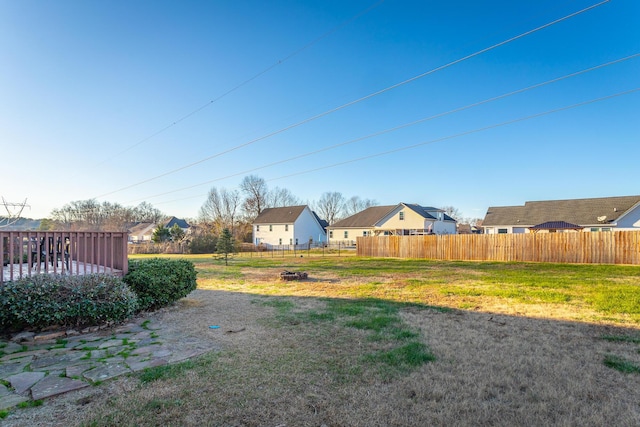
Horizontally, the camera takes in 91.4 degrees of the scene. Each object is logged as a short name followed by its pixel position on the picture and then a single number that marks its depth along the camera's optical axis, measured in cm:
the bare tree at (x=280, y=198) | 4800
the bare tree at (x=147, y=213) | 6063
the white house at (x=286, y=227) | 3775
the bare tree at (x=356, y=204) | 5866
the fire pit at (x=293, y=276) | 1063
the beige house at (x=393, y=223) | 3231
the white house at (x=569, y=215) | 2262
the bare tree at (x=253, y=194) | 4647
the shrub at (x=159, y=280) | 576
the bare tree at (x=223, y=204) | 4688
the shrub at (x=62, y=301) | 430
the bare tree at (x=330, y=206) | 5578
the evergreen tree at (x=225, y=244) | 1688
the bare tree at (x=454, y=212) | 6544
